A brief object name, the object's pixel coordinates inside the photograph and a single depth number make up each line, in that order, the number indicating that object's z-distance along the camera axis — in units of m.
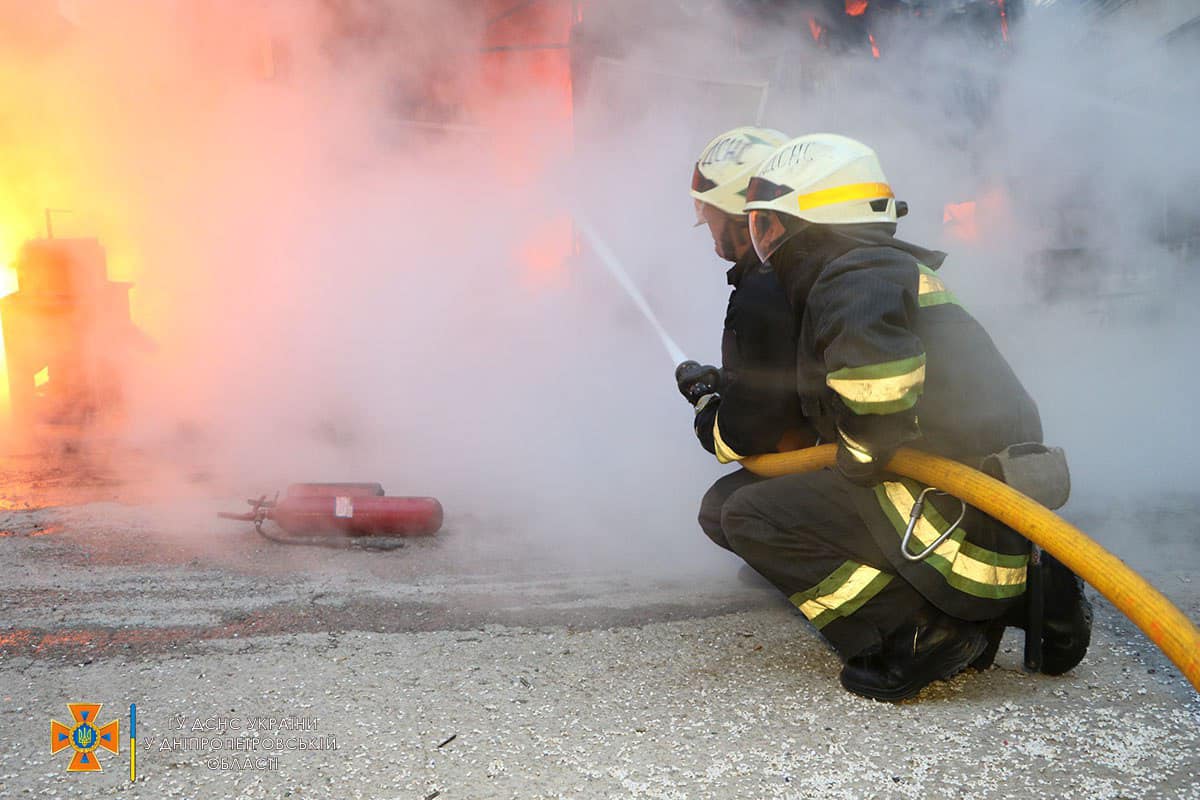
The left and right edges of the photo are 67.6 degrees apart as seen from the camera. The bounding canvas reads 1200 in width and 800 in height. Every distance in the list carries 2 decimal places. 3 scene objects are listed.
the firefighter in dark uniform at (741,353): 2.38
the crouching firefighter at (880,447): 2.01
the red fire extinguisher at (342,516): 3.39
